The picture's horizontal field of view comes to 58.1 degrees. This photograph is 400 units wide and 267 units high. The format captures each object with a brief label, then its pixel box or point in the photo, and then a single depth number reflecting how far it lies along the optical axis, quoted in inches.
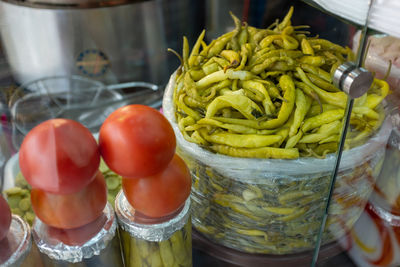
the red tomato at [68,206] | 18.9
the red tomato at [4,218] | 19.1
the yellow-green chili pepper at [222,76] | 31.3
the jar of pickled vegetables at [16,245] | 19.6
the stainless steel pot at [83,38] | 51.7
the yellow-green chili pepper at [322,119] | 29.2
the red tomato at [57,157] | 17.1
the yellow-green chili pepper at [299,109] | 28.8
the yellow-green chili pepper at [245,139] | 28.4
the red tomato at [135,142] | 18.6
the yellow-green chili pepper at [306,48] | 33.1
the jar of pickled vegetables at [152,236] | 22.5
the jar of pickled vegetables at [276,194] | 28.1
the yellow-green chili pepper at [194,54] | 35.1
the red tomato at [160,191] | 20.7
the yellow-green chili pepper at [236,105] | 29.0
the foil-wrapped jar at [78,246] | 20.4
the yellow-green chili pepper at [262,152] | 27.8
